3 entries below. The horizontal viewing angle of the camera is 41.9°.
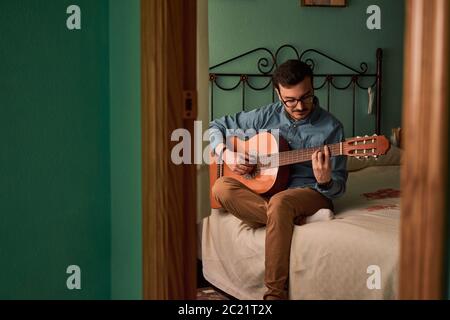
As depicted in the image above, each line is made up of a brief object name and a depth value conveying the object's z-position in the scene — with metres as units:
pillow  3.79
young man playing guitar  2.67
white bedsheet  2.34
